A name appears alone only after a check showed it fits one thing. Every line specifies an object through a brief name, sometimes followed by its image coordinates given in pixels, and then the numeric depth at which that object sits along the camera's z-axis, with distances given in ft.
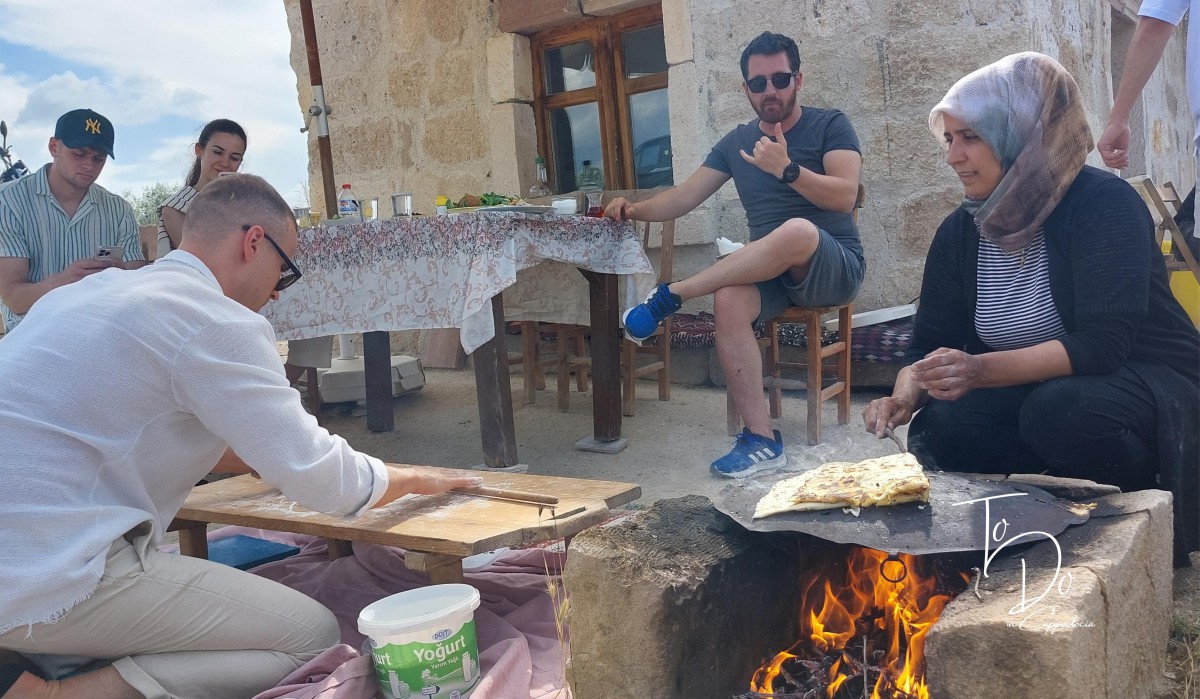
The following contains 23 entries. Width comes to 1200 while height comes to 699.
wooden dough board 6.68
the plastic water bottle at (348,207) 13.50
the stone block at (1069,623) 3.89
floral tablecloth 11.53
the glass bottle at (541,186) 18.07
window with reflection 19.34
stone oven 4.00
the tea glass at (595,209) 13.67
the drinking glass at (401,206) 13.80
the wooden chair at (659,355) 16.21
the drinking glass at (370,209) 13.89
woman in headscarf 6.73
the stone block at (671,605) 5.12
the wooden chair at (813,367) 13.16
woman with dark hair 13.84
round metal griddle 4.85
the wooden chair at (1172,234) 14.87
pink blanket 6.57
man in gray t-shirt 11.66
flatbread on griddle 5.34
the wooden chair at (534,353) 17.04
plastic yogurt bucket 6.26
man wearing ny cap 12.27
